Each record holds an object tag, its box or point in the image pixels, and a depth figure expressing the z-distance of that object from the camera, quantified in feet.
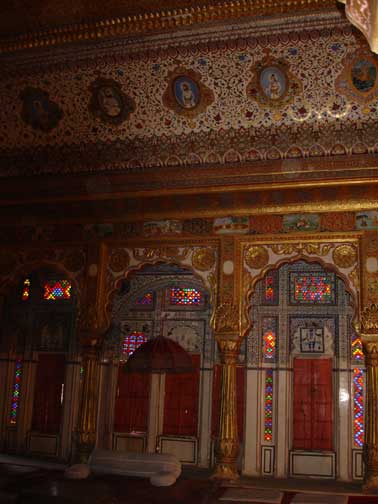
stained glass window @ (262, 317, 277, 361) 30.60
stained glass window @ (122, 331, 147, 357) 33.17
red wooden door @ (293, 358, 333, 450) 29.12
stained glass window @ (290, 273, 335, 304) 30.63
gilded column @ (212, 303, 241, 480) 23.94
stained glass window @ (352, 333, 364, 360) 29.37
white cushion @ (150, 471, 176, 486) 22.43
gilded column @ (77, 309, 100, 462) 25.85
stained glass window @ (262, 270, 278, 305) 31.35
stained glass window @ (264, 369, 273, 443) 29.76
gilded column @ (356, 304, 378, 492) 22.16
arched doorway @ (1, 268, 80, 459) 33.24
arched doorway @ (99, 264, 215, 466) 31.42
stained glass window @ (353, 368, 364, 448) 28.48
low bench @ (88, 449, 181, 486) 23.53
